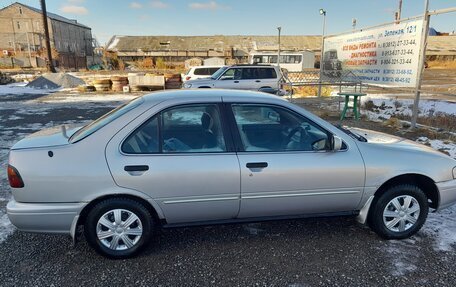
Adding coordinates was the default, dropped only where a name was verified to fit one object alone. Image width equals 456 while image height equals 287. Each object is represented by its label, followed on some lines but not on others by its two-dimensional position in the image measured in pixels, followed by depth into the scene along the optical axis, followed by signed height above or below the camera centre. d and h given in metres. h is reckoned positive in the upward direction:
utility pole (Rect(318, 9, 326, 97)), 13.52 +0.36
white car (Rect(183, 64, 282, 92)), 14.38 -0.22
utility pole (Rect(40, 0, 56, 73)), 30.50 +3.21
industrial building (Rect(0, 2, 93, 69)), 56.50 +7.08
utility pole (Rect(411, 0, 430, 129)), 7.50 +0.41
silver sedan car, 2.82 -0.90
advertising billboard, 8.16 +0.53
